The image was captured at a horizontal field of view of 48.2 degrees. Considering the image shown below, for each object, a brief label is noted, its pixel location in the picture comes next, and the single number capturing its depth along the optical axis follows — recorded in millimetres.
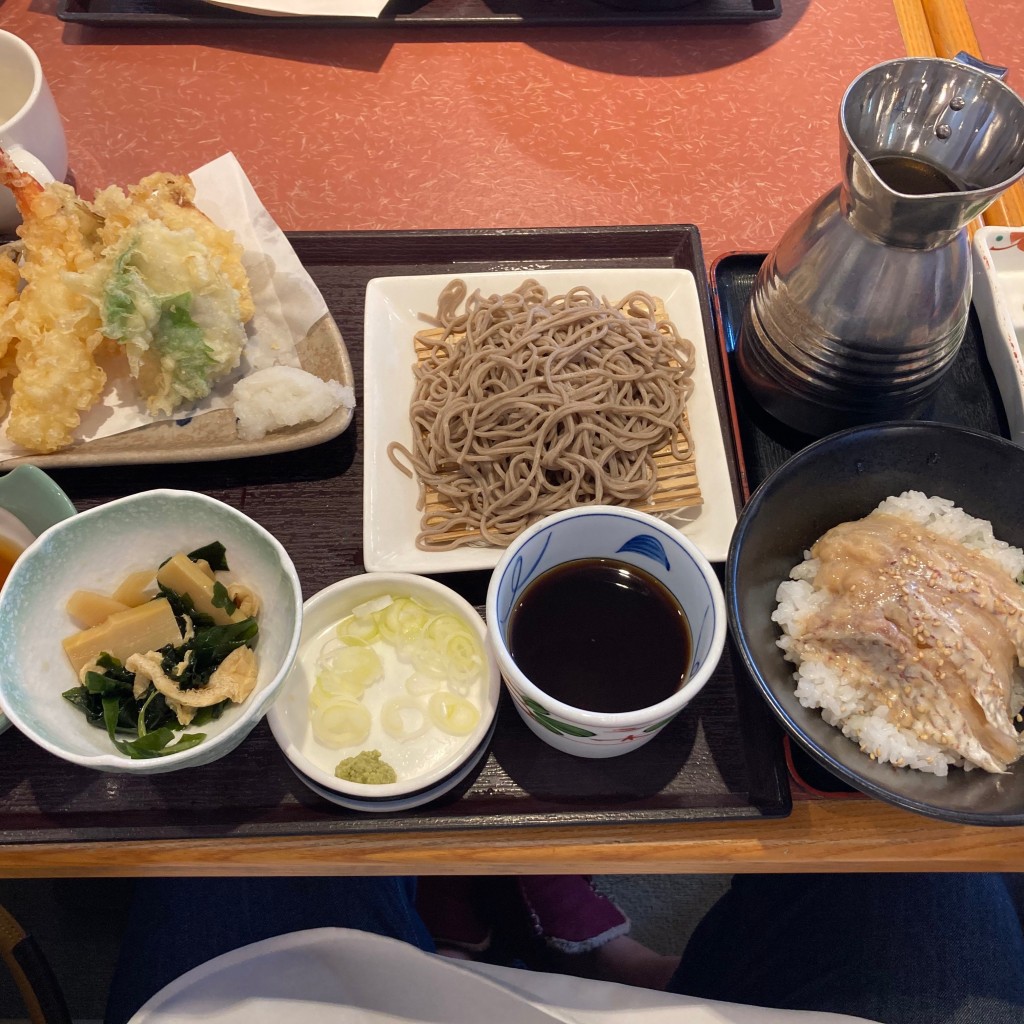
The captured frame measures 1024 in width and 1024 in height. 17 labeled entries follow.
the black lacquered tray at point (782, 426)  507
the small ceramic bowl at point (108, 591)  400
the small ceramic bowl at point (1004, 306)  502
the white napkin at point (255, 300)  514
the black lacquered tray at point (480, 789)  423
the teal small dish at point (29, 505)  438
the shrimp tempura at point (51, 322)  485
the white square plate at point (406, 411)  467
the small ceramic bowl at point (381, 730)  414
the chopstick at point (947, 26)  628
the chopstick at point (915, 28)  638
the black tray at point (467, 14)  627
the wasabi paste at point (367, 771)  416
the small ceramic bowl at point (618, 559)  395
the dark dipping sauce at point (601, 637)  426
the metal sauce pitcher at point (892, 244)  425
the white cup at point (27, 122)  520
